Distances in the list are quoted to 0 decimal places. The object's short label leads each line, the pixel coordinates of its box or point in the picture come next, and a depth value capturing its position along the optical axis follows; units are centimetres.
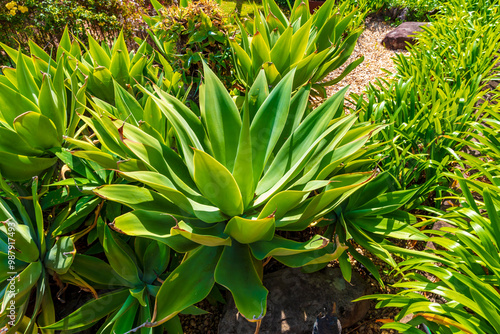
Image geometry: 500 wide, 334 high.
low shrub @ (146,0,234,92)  240
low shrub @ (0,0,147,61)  443
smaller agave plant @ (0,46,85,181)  144
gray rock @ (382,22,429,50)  511
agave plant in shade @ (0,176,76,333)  122
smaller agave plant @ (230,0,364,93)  212
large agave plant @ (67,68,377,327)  110
